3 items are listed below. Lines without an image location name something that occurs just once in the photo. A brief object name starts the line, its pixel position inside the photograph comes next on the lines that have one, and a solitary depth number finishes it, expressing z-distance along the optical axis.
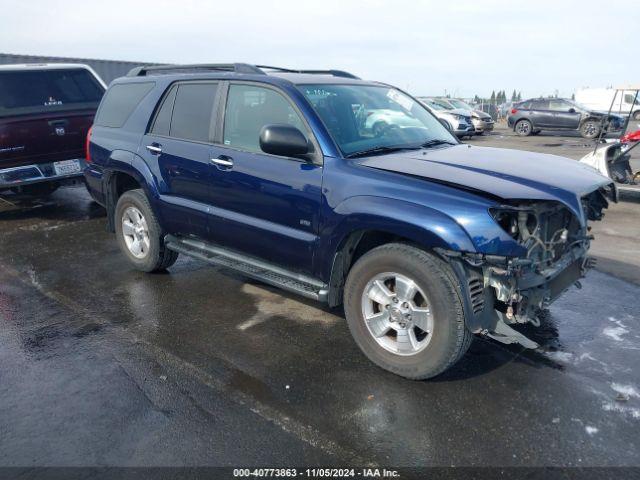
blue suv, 3.03
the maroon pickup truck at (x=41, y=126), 7.06
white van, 31.97
